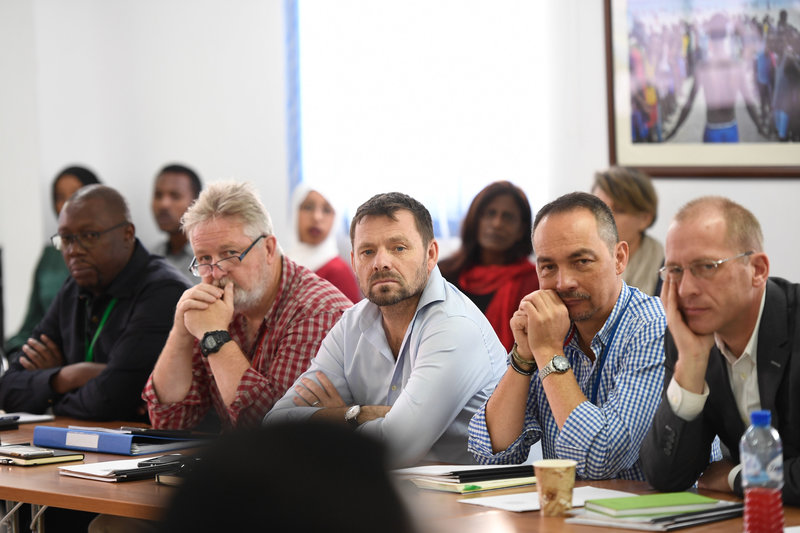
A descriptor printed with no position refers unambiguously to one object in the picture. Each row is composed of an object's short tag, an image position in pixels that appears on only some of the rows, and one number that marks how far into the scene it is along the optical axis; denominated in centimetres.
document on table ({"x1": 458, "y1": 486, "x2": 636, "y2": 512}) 383
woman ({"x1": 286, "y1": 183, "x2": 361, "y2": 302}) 1062
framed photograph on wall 891
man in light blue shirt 532
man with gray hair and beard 629
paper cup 366
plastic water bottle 320
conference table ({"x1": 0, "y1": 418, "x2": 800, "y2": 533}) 354
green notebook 355
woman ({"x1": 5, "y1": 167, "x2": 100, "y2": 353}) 1045
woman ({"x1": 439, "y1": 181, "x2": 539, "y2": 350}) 890
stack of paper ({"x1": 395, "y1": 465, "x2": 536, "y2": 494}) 420
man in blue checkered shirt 448
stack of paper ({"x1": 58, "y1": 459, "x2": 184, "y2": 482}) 470
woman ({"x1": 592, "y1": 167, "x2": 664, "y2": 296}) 838
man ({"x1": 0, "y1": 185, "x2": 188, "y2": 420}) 698
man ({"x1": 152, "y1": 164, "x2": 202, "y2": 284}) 1199
